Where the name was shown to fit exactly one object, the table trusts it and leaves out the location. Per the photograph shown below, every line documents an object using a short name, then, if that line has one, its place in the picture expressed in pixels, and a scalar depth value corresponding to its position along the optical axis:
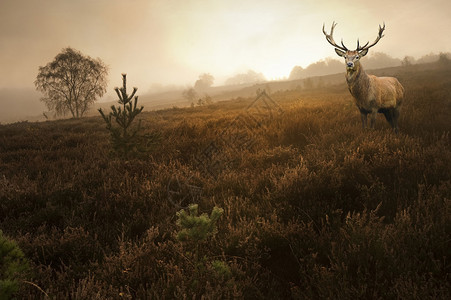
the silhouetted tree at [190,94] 83.62
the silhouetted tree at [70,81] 41.59
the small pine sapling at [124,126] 5.22
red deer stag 5.61
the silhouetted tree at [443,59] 43.59
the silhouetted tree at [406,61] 58.38
